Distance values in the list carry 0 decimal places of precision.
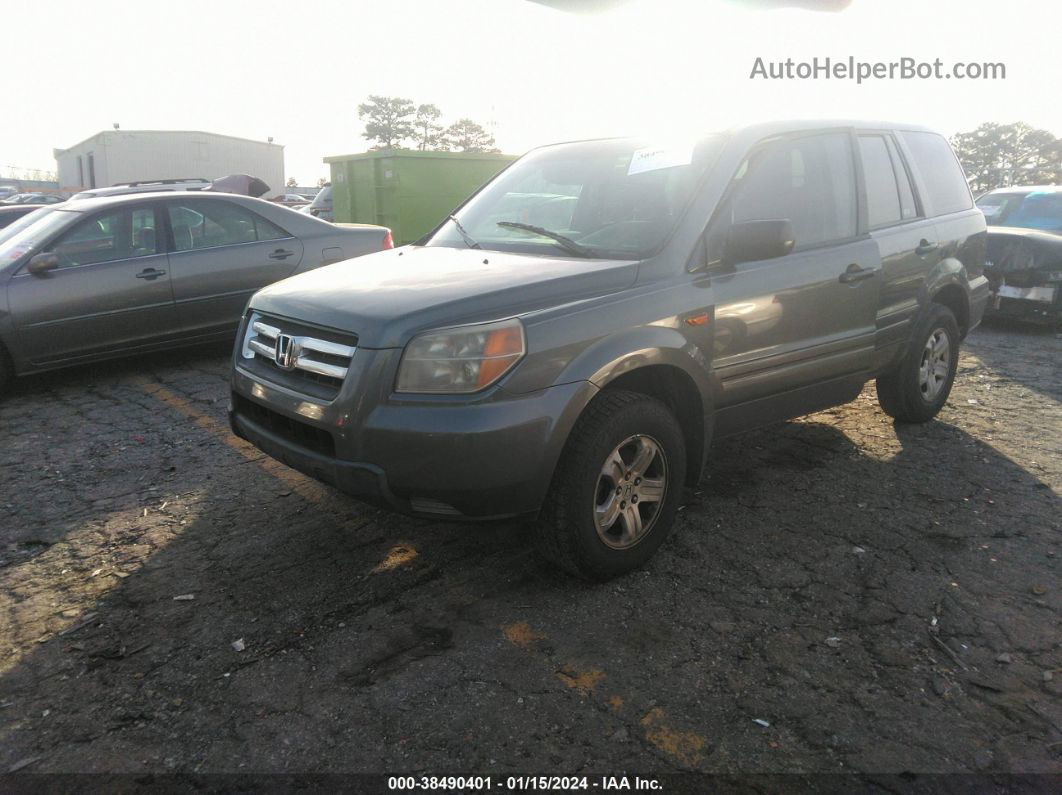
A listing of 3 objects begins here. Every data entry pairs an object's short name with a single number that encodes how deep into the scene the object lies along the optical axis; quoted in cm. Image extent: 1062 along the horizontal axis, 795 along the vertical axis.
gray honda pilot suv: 296
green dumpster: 1294
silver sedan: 620
